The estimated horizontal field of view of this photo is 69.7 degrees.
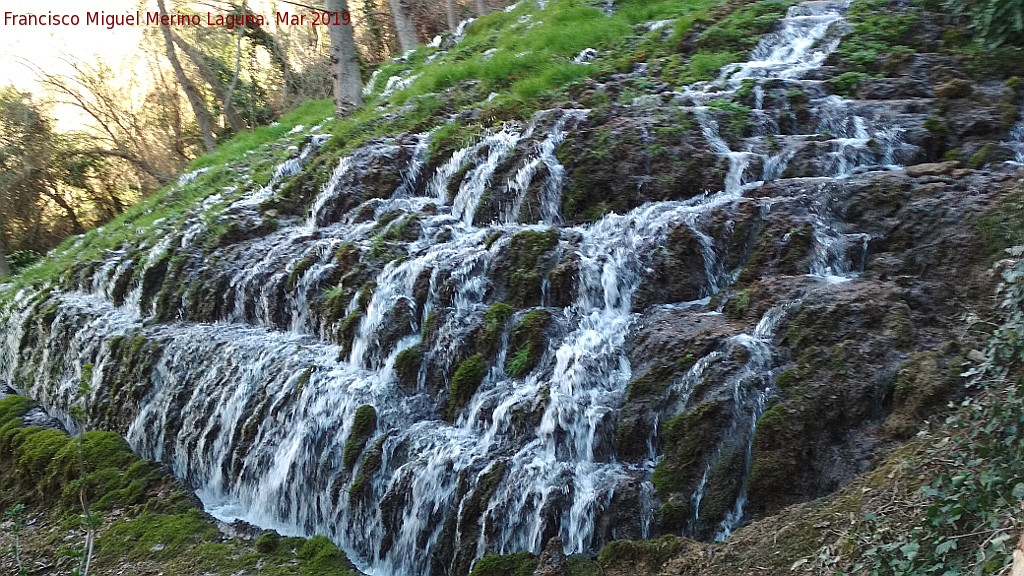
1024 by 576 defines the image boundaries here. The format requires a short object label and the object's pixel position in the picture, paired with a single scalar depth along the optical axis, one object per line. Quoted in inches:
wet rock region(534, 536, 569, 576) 175.2
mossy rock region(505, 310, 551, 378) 235.1
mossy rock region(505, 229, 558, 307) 259.0
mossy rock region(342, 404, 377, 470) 242.7
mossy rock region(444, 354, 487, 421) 240.1
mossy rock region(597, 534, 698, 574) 165.2
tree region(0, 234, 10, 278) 720.8
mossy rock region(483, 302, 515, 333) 250.4
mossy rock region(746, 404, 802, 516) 174.2
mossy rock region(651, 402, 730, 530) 181.0
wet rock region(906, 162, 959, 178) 237.1
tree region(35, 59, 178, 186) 783.7
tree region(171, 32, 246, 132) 753.0
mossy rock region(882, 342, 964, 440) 163.0
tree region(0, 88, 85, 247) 740.6
